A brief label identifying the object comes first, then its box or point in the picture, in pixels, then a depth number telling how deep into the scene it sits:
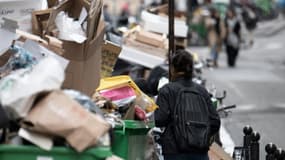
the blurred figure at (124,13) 34.39
